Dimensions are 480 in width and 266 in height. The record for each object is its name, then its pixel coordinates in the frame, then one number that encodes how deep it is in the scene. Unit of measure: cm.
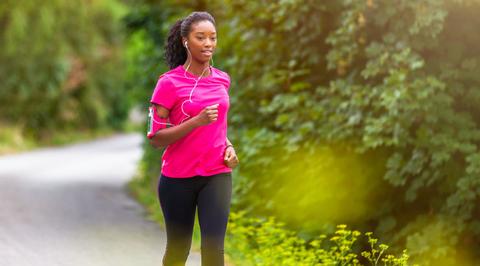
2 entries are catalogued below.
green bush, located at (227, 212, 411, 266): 1103
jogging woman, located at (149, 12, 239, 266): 785
